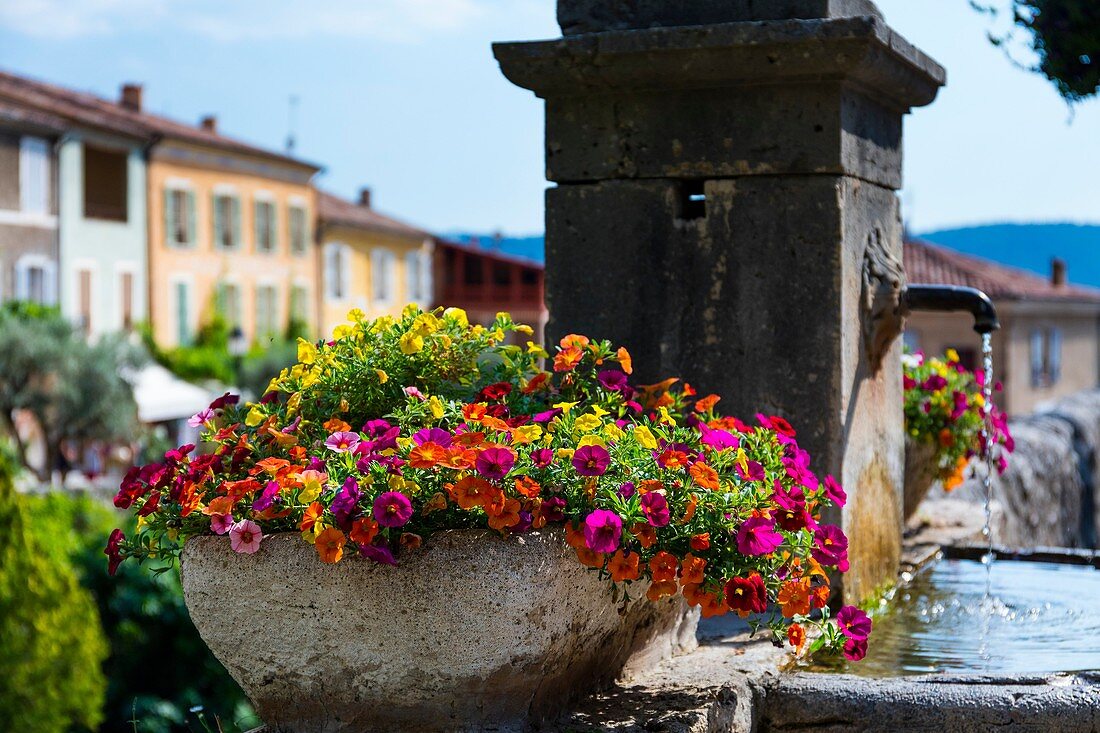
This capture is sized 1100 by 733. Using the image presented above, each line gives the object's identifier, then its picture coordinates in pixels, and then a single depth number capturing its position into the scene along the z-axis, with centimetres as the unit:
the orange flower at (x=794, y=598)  290
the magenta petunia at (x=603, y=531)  263
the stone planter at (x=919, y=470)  539
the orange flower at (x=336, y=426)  304
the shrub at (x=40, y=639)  993
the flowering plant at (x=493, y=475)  267
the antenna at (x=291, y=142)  4772
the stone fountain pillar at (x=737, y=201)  388
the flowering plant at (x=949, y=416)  537
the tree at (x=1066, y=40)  544
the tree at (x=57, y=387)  2639
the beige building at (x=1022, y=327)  3328
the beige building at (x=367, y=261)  4231
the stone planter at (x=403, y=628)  266
